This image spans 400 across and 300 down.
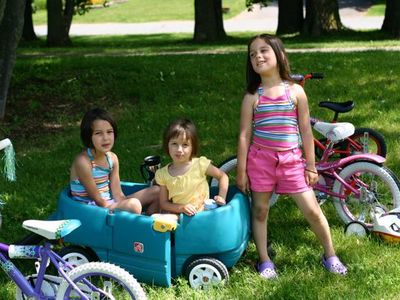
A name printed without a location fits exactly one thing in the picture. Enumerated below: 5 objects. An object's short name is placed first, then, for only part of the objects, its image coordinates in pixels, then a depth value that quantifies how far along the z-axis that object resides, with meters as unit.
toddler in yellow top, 3.95
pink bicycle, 4.36
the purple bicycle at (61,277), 3.15
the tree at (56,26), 19.09
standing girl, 3.83
